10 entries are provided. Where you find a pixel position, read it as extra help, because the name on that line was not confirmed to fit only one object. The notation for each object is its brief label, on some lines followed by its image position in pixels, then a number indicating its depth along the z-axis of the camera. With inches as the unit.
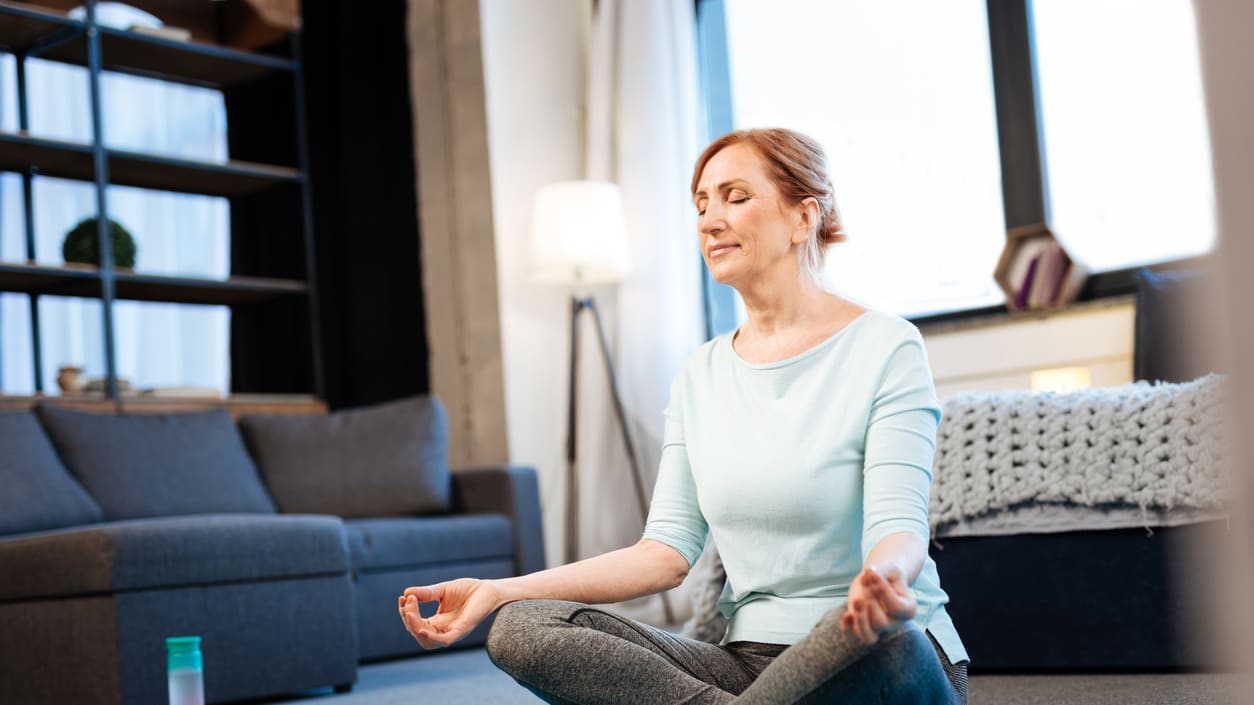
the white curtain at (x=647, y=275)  182.2
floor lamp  173.8
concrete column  191.6
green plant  172.4
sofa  111.0
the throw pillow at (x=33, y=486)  129.6
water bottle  83.6
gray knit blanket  98.8
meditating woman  50.7
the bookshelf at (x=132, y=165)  169.0
